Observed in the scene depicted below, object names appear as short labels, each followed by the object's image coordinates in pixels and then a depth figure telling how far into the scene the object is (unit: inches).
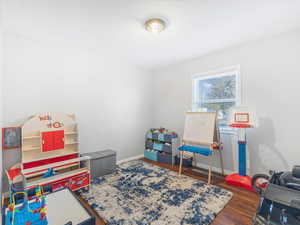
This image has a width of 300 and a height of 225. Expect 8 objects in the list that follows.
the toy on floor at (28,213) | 40.5
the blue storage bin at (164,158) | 133.3
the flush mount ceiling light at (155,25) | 76.7
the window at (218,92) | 112.5
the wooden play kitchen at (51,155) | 79.0
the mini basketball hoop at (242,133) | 90.6
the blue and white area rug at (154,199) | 66.2
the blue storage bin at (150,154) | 143.8
